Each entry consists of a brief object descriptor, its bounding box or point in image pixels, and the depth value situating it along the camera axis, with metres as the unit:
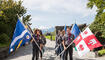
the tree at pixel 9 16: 14.18
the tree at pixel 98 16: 13.42
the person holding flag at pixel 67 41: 6.41
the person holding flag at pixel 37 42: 6.70
